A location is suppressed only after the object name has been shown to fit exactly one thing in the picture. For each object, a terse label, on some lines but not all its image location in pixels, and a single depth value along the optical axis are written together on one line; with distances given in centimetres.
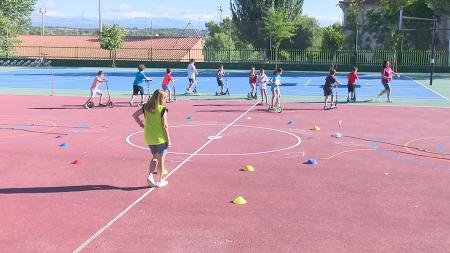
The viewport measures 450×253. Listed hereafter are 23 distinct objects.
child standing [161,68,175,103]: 2085
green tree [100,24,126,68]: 4838
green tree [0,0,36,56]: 3123
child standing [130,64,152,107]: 1973
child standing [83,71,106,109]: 1931
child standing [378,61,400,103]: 2161
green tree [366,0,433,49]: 4675
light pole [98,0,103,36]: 6073
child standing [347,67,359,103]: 2145
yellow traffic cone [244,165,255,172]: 992
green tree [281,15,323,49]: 5922
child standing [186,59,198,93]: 2445
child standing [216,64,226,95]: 2431
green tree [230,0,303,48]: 5812
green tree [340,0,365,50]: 5044
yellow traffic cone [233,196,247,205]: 794
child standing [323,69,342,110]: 1930
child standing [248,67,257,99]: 2262
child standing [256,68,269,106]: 2016
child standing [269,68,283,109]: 1883
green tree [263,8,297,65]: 4956
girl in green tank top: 856
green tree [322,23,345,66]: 5394
